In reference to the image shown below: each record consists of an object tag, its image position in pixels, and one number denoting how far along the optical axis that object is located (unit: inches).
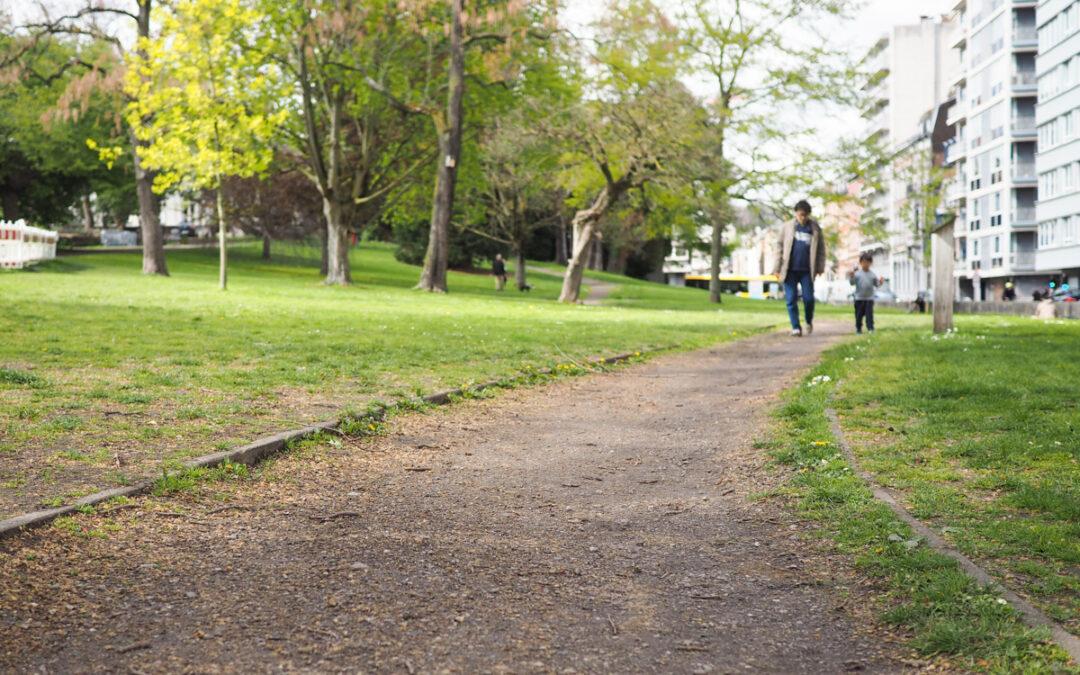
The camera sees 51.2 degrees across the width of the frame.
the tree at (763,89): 1384.1
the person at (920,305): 2026.3
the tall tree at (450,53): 1254.3
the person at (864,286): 800.3
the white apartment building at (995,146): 2997.0
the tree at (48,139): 1513.3
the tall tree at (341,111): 1264.8
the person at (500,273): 1895.9
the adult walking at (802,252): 659.4
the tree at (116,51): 1252.3
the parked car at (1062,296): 1799.5
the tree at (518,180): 1272.1
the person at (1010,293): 2817.4
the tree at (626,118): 1186.6
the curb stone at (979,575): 140.9
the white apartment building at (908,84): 4188.0
